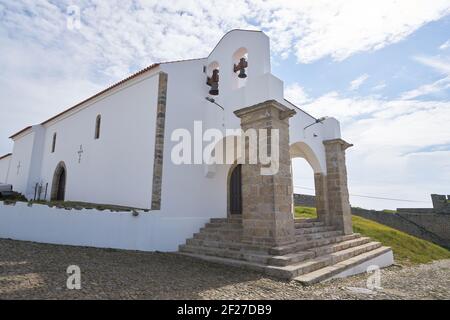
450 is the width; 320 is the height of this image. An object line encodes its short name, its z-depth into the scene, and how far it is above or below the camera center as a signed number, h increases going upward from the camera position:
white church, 6.43 +0.96
